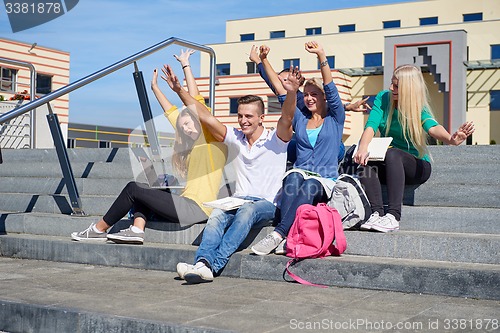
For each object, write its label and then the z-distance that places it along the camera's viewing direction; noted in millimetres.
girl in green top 5145
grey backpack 5031
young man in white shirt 5023
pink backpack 4703
